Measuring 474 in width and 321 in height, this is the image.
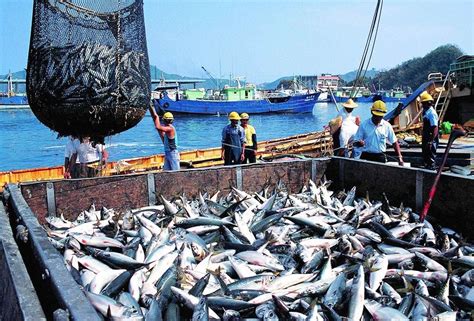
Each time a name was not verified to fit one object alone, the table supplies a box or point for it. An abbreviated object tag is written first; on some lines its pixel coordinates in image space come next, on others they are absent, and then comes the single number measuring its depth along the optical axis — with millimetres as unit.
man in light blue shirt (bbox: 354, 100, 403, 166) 6910
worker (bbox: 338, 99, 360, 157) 8679
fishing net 3809
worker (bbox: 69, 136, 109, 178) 7115
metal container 4473
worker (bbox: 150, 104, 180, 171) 8000
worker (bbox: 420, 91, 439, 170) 8688
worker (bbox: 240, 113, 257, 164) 9711
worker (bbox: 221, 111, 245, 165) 9156
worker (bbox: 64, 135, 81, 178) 7293
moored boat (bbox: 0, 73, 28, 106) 109962
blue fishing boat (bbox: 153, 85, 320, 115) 63991
